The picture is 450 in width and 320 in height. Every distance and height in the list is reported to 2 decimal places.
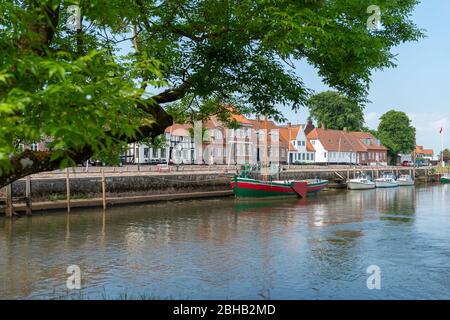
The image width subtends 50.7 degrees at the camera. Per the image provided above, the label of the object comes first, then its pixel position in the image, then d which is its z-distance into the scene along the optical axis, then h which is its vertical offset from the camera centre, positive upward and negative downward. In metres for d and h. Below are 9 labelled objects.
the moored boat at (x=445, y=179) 107.88 -4.25
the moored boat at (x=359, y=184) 79.00 -3.94
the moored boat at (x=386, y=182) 84.94 -4.01
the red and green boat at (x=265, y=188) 56.31 -3.39
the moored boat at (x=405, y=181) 91.44 -4.08
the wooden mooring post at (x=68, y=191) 38.50 -2.48
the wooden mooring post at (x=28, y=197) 36.31 -2.78
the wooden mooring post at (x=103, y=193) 41.67 -2.86
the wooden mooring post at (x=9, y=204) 34.94 -3.20
